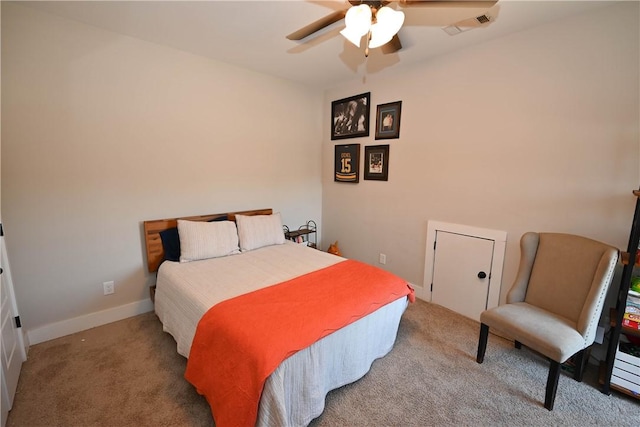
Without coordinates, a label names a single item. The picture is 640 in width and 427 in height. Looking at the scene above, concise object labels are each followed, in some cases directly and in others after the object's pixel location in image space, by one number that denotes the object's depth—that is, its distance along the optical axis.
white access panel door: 2.56
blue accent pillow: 2.56
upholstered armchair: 1.66
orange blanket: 1.31
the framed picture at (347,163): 3.52
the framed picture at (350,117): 3.35
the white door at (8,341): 1.56
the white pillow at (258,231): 2.88
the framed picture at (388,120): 3.07
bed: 1.42
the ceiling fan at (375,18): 1.38
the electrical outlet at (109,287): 2.46
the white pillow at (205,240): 2.53
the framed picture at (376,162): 3.22
